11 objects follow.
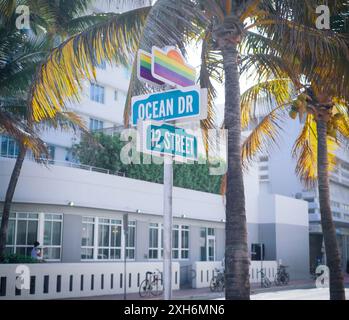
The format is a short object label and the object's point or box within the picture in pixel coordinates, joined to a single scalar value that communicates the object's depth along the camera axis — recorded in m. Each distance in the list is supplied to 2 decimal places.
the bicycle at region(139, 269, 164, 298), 21.69
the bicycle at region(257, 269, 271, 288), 28.58
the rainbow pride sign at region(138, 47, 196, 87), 5.63
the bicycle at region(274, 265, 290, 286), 30.80
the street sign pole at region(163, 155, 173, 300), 5.51
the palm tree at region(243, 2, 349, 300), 10.84
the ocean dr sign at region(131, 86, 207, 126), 5.52
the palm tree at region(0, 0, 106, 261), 16.56
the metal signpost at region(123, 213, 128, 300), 17.55
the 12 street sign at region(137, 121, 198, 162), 5.49
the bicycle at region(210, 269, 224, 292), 24.80
